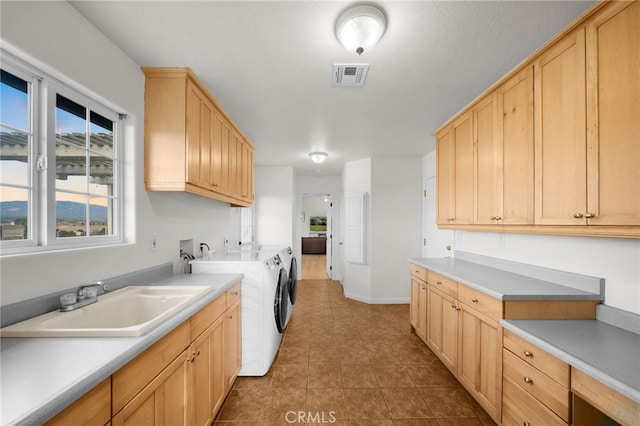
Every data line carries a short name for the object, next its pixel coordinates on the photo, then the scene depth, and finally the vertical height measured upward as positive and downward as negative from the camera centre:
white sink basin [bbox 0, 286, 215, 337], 1.03 -0.51
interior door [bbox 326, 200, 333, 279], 6.30 -0.67
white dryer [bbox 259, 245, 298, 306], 3.15 -0.72
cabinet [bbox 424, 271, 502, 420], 1.71 -0.96
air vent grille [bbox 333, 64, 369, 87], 1.88 +1.06
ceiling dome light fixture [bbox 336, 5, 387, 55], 1.36 +1.03
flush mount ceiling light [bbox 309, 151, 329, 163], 4.21 +0.96
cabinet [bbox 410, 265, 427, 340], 2.84 -1.00
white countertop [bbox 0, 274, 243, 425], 0.66 -0.49
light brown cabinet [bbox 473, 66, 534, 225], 1.75 +0.47
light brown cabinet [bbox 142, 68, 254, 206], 1.92 +0.63
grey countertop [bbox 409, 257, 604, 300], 1.59 -0.50
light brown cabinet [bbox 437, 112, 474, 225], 2.45 +0.45
